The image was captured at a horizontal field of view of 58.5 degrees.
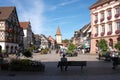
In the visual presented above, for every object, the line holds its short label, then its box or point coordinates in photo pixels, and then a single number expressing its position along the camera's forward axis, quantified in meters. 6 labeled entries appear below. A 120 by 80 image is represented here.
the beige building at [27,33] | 39.59
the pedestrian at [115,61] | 9.32
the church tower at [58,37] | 85.00
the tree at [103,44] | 21.62
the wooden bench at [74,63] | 8.56
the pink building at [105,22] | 21.58
